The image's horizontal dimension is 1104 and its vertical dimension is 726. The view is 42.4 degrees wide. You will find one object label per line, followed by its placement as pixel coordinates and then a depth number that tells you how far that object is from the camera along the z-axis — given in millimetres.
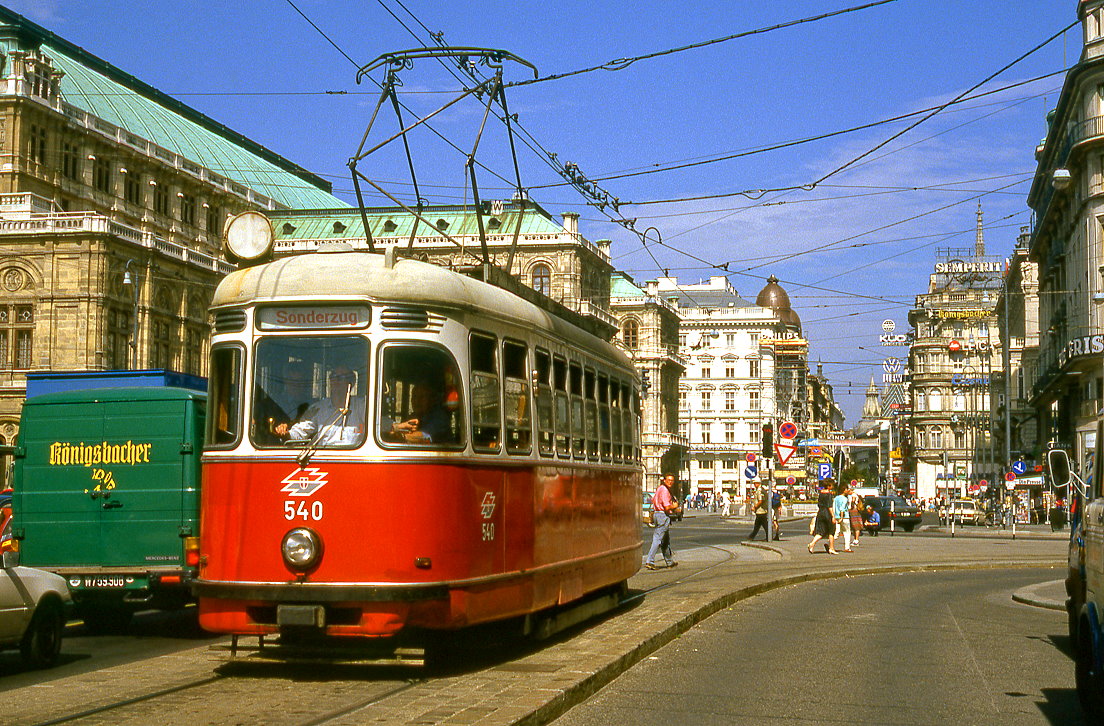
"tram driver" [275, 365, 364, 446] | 9812
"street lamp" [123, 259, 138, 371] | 60250
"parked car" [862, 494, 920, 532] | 56188
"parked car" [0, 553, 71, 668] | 11023
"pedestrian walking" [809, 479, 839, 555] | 32094
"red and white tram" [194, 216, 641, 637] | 9664
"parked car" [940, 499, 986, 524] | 62888
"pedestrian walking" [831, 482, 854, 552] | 33969
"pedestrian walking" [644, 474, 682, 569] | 23922
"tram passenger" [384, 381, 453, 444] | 9891
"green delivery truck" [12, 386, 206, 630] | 13812
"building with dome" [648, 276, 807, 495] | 129375
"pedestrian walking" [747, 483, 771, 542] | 40750
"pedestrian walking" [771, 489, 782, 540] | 45481
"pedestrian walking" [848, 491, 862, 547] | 36750
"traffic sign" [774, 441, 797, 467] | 32188
